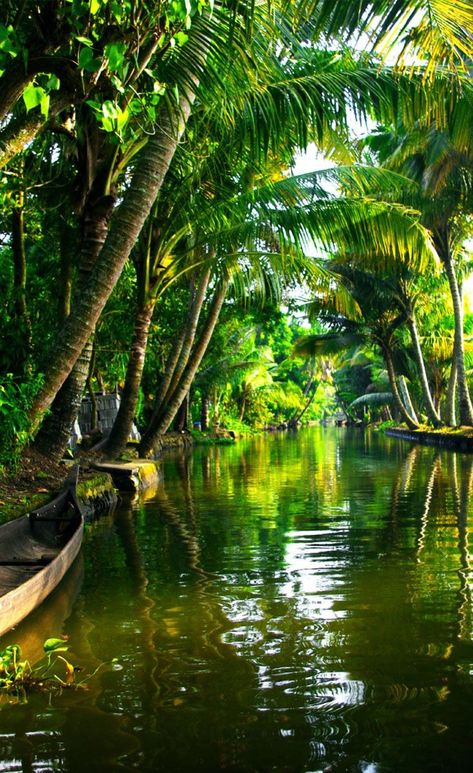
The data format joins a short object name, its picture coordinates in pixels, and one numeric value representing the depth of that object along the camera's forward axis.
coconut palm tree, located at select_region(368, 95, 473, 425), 20.12
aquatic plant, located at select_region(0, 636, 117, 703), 3.84
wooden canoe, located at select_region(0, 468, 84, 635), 4.49
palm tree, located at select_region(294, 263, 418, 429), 29.70
